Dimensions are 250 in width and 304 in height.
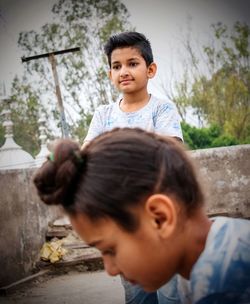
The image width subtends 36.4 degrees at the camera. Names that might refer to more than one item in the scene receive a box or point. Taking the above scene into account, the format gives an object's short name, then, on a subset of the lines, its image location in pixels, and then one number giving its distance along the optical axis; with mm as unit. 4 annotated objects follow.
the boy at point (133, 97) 1973
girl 1020
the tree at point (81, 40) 14641
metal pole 14200
